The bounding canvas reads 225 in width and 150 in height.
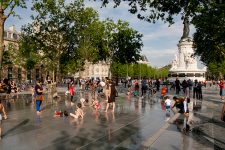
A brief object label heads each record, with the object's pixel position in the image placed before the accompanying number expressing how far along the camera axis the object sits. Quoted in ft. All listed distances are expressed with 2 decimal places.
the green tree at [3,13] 35.06
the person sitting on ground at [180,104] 21.85
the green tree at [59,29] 74.01
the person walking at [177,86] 62.86
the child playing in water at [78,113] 26.28
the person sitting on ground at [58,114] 27.96
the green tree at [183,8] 23.18
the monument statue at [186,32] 87.79
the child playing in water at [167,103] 30.49
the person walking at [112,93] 31.57
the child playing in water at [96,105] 33.49
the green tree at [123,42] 91.57
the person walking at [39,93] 28.94
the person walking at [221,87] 49.11
